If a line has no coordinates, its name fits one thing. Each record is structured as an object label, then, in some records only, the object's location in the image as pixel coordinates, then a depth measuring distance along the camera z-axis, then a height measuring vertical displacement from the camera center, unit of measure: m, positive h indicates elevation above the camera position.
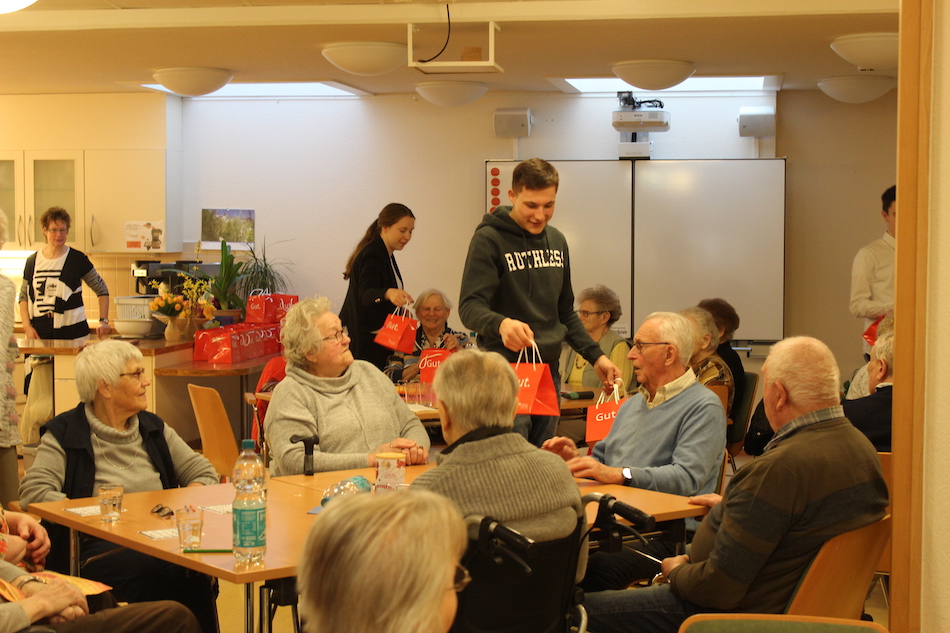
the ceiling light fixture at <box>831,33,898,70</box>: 5.23 +1.35
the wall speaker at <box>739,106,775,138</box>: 7.41 +1.30
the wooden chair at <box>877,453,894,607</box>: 2.34 -0.49
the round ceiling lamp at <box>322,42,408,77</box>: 5.49 +1.35
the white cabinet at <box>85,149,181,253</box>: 7.99 +0.76
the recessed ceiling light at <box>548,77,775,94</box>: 7.59 +1.65
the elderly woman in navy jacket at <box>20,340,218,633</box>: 2.89 -0.60
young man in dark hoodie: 3.33 +0.03
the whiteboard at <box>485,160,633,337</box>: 7.62 +0.52
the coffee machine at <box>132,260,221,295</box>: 7.53 +0.08
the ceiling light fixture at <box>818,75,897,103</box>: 6.62 +1.42
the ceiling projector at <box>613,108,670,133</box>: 7.38 +1.30
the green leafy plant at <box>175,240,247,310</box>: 7.59 +0.03
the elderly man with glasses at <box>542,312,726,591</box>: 2.94 -0.51
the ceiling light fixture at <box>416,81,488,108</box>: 6.63 +1.37
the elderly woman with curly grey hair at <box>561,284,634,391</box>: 5.28 -0.18
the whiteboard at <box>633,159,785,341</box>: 7.45 +0.38
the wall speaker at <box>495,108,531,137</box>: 7.71 +1.35
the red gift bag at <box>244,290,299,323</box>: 7.38 -0.20
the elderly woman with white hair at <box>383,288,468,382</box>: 5.92 -0.25
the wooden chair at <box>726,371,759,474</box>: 5.08 -0.71
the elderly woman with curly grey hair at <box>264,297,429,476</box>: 3.28 -0.45
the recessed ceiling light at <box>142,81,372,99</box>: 8.12 +1.69
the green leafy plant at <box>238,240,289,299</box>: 8.12 +0.07
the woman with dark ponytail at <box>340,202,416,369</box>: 5.40 +0.01
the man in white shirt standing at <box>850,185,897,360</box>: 5.82 +0.04
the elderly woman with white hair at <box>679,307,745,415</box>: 4.48 -0.31
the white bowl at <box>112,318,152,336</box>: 6.86 -0.33
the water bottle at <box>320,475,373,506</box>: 2.76 -0.61
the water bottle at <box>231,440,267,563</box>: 2.19 -0.58
